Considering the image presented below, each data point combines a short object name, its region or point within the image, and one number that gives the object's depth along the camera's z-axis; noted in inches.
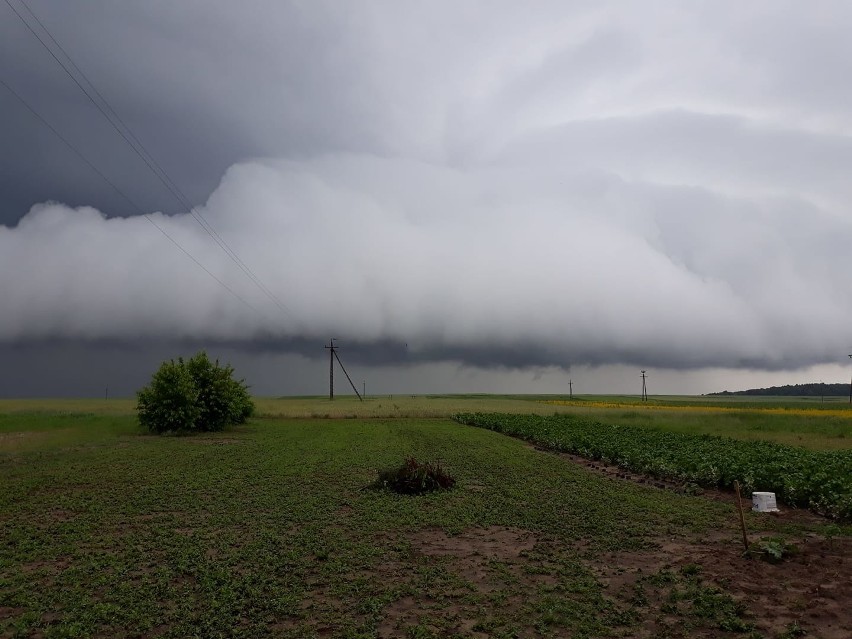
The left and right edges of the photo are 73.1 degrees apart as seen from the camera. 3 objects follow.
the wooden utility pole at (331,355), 3949.3
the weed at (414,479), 706.2
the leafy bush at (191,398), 1731.1
